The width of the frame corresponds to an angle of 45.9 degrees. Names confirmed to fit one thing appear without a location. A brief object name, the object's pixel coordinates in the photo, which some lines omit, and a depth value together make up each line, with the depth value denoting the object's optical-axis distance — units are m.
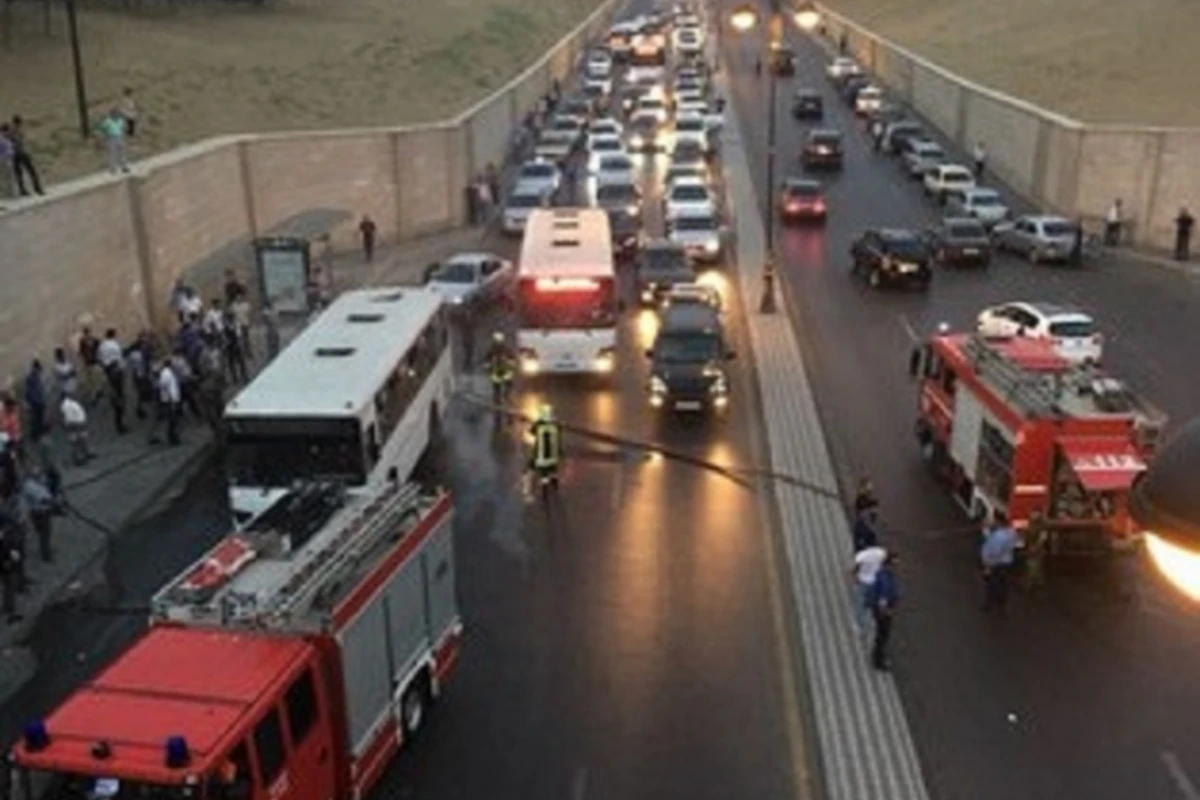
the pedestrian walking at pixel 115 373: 28.09
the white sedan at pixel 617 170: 49.06
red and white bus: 31.42
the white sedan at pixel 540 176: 50.66
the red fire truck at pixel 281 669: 12.01
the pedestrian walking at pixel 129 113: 40.96
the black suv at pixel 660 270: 38.12
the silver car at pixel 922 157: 58.78
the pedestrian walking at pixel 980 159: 60.00
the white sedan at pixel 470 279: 37.31
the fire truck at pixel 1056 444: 20.25
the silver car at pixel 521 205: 48.81
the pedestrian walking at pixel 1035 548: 20.45
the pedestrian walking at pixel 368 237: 44.44
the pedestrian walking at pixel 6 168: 31.11
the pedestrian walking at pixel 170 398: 27.19
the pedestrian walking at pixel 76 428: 25.72
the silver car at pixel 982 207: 48.12
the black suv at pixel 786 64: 94.62
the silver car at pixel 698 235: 43.00
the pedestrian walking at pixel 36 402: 26.38
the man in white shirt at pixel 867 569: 18.12
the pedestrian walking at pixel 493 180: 52.88
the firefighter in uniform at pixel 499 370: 29.45
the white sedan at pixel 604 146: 56.91
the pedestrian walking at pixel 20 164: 30.62
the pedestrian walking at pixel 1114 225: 46.00
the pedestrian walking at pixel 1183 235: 43.50
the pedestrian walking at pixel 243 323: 32.75
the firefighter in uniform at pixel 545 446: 23.81
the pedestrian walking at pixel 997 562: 19.45
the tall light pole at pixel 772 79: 30.77
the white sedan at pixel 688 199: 44.81
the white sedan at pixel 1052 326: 31.94
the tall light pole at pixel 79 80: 40.06
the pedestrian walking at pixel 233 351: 31.42
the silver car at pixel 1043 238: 43.69
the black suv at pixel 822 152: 61.69
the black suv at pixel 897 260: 40.28
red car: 49.75
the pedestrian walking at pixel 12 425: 24.52
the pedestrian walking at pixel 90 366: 29.20
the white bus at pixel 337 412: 21.91
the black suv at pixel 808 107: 77.31
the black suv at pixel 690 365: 28.38
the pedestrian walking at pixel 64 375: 26.95
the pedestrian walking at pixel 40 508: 21.80
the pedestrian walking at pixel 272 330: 33.88
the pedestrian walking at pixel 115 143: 33.12
